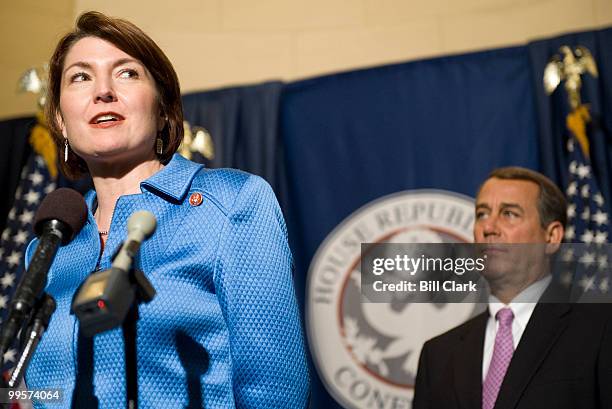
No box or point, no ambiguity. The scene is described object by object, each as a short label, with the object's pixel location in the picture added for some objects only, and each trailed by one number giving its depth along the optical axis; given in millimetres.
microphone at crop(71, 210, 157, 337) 1105
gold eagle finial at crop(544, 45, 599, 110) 4129
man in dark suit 2937
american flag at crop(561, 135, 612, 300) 3836
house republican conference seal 4168
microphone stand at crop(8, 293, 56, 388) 1172
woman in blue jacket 1436
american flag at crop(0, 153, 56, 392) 4586
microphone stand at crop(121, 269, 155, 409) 1220
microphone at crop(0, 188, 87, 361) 1192
